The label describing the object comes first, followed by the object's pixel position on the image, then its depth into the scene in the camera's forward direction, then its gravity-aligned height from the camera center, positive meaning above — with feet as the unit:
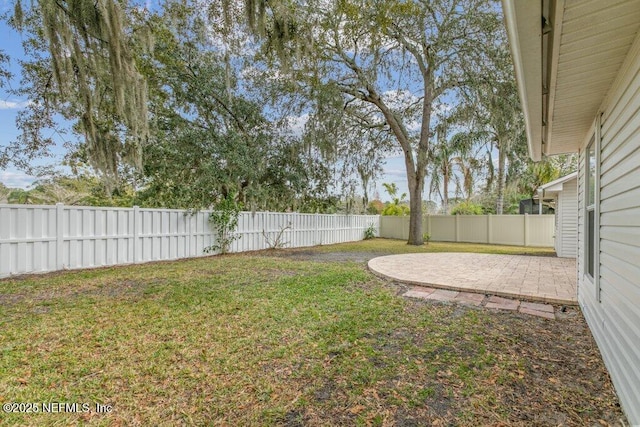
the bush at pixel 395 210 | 58.29 +0.19
